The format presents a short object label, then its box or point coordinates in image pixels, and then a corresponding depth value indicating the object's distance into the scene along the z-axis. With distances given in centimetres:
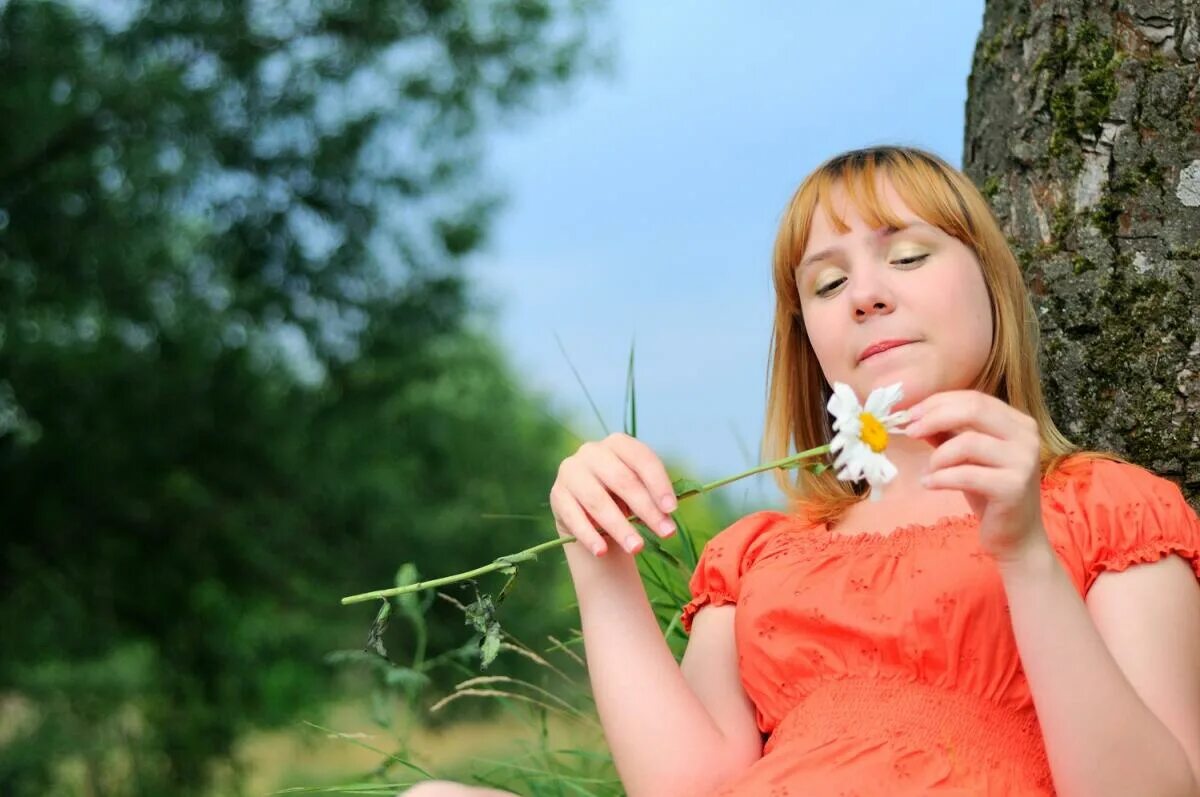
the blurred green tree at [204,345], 588
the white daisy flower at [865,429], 112
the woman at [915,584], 111
